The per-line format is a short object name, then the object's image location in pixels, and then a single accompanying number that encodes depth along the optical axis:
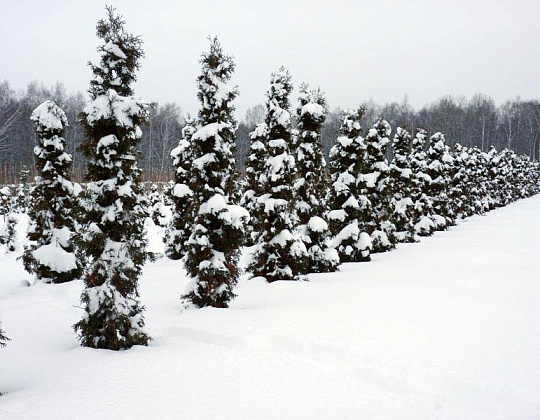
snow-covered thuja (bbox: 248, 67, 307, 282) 15.15
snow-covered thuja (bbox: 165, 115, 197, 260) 23.91
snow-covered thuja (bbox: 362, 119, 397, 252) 23.48
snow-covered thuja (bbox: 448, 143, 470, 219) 37.47
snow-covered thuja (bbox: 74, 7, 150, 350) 8.90
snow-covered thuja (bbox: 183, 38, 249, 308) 11.98
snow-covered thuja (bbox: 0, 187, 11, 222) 45.56
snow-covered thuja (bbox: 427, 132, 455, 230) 31.39
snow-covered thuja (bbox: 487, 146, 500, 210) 49.25
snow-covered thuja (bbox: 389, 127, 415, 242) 26.89
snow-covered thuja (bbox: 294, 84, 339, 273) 17.25
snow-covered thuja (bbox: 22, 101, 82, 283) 18.19
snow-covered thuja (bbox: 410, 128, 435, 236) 29.39
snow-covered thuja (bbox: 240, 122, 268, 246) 24.92
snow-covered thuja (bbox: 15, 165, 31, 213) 52.75
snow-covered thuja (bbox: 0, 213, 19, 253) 33.38
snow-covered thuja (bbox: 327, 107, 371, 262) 19.36
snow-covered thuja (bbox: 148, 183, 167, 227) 46.22
